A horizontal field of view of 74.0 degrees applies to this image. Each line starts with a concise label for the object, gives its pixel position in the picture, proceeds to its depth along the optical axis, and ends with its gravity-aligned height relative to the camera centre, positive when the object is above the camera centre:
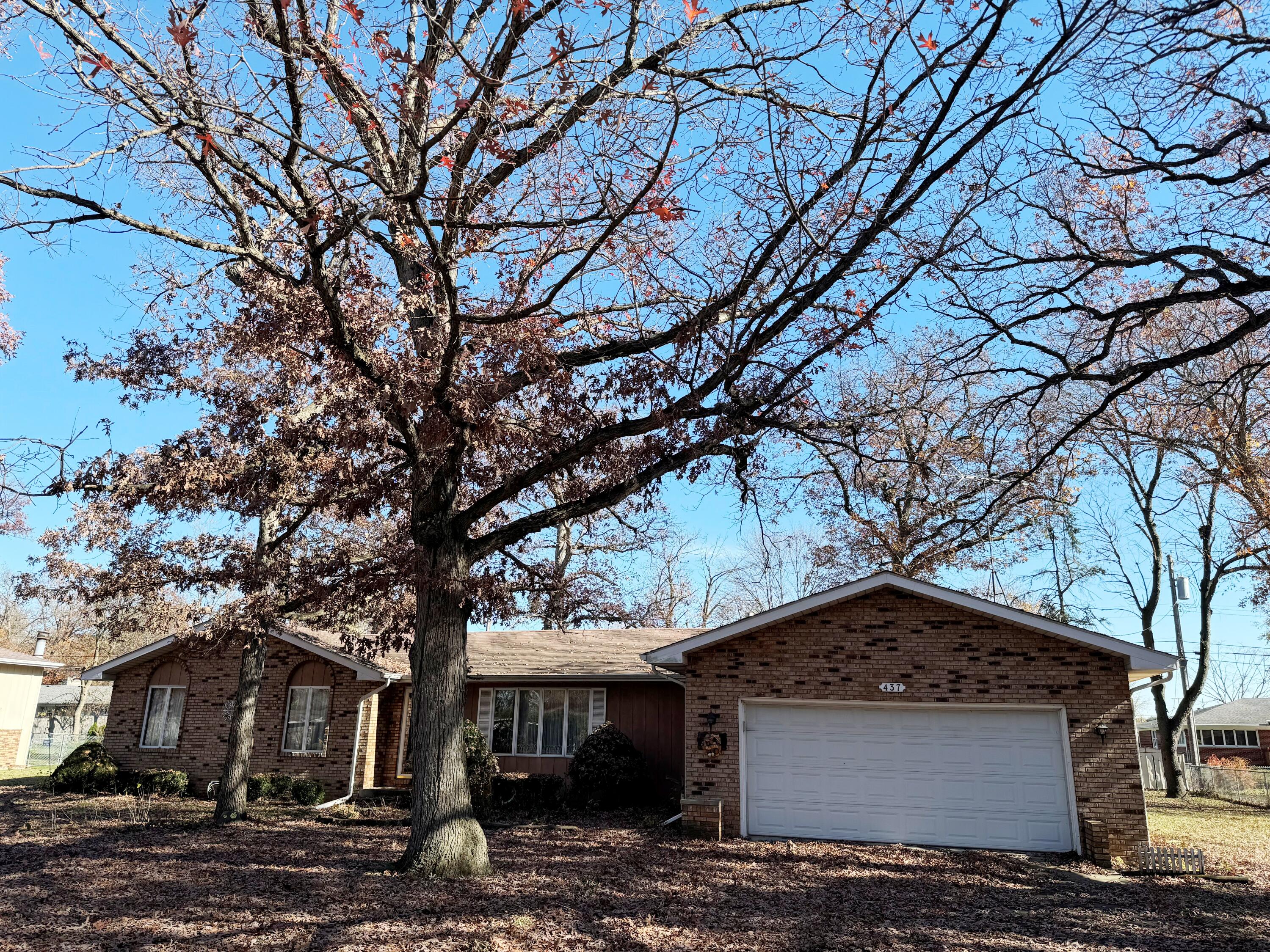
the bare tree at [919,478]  10.36 +4.33
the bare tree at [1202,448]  14.16 +5.72
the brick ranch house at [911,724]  12.28 -0.05
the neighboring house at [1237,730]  40.66 -0.04
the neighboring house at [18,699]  25.58 -0.09
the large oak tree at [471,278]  6.78 +4.06
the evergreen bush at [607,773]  16.41 -1.15
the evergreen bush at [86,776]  18.50 -1.66
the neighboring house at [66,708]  39.50 -0.54
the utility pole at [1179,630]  27.75 +3.23
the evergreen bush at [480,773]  15.45 -1.14
